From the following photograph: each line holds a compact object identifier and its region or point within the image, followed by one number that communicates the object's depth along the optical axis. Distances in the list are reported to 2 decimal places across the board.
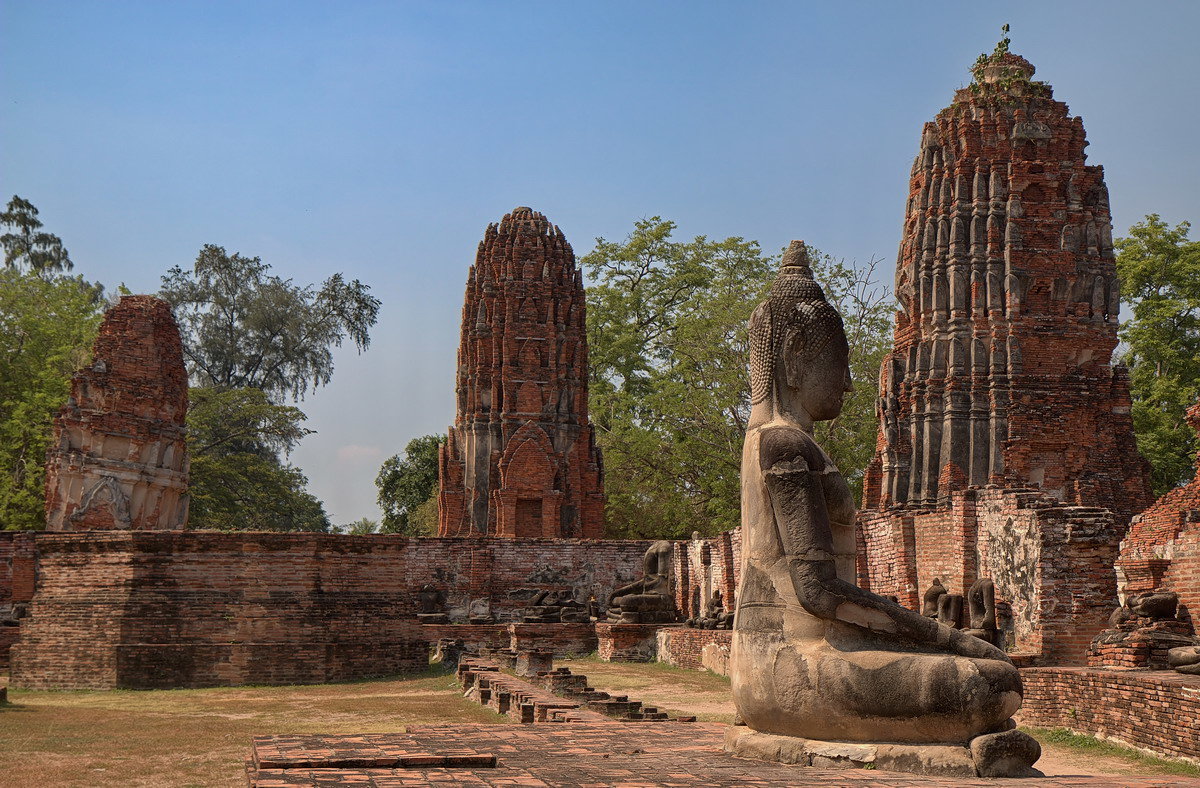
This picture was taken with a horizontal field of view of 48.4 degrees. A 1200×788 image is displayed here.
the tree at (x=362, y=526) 64.32
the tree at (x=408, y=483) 48.03
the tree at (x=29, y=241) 45.25
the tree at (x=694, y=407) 34.78
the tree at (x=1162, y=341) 31.48
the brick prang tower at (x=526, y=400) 34.19
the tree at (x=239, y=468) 38.75
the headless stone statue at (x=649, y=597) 21.77
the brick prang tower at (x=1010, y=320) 27.00
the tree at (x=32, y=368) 29.98
